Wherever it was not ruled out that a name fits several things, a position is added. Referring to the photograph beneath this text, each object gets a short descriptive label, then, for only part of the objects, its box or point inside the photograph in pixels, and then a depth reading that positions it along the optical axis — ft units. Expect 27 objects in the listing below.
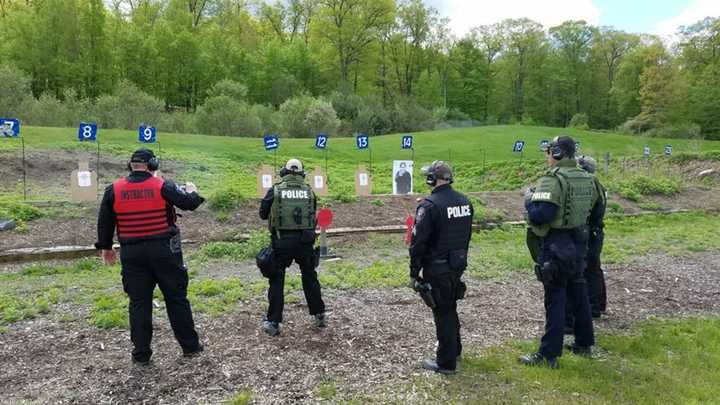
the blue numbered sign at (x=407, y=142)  58.65
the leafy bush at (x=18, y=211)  31.50
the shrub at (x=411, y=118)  145.07
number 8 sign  40.06
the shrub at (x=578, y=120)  179.52
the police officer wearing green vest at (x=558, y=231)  15.80
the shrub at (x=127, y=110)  85.30
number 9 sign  42.73
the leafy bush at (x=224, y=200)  37.11
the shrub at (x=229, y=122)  95.09
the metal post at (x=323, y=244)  30.37
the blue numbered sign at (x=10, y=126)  36.90
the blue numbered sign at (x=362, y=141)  55.77
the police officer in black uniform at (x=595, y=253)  19.20
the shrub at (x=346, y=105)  144.05
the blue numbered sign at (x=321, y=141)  52.54
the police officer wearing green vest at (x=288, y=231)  17.98
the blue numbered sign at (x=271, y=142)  44.16
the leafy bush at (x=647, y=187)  53.29
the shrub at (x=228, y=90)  129.70
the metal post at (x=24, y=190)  36.87
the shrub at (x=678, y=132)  151.94
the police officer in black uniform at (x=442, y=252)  14.84
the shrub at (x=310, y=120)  107.96
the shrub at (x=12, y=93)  78.79
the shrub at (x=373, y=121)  135.54
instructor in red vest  15.17
